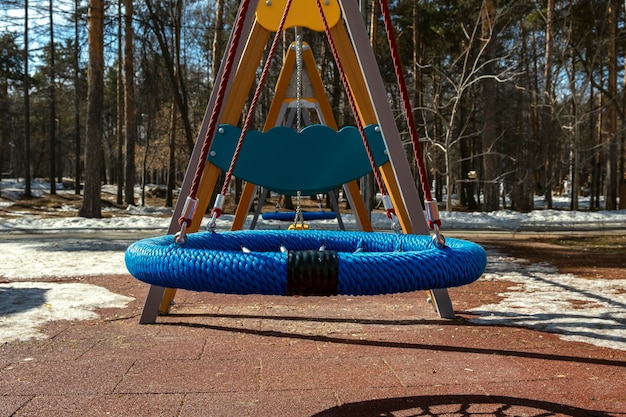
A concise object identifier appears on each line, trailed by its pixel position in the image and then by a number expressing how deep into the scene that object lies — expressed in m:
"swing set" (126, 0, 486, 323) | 2.12
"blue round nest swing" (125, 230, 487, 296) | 2.09
